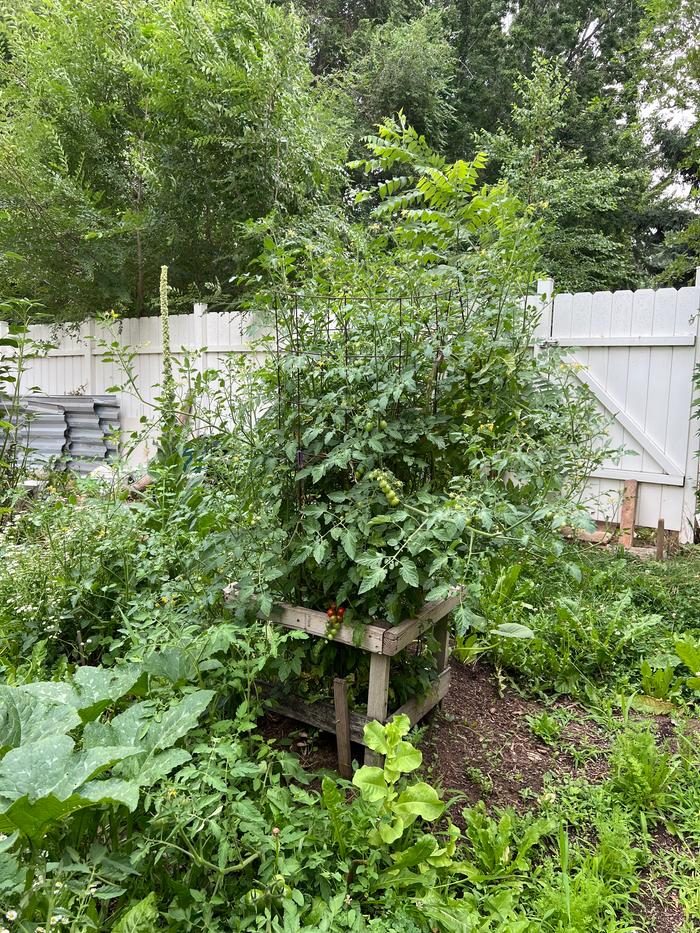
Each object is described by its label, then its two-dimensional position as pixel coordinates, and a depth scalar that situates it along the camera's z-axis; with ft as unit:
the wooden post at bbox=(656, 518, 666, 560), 12.79
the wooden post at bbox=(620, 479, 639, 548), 14.34
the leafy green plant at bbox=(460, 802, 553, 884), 5.40
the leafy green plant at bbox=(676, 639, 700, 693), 8.12
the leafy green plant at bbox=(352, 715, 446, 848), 5.21
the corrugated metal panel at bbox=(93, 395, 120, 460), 20.27
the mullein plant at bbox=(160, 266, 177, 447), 7.95
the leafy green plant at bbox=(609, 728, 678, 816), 6.37
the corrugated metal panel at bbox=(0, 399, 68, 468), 20.97
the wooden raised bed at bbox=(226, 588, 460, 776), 5.98
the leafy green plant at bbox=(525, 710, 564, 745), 7.46
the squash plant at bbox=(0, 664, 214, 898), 3.81
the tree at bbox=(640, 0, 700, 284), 20.92
